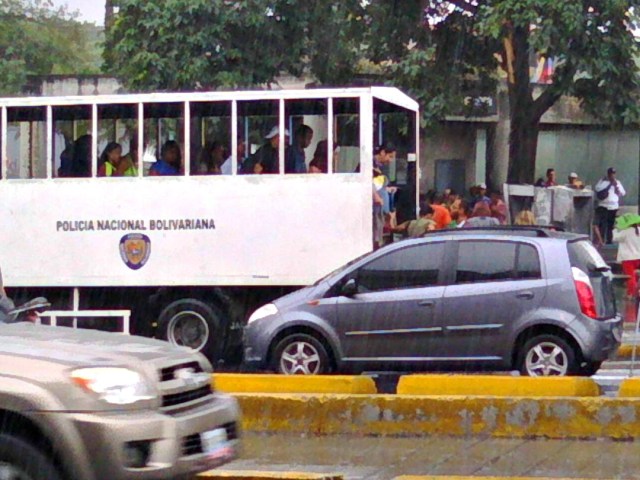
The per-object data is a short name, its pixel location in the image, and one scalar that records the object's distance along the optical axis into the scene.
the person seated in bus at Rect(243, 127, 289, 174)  14.64
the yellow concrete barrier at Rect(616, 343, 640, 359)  15.08
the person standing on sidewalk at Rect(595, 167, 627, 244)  27.22
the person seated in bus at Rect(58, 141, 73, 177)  14.98
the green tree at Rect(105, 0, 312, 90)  22.95
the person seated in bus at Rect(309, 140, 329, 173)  14.62
